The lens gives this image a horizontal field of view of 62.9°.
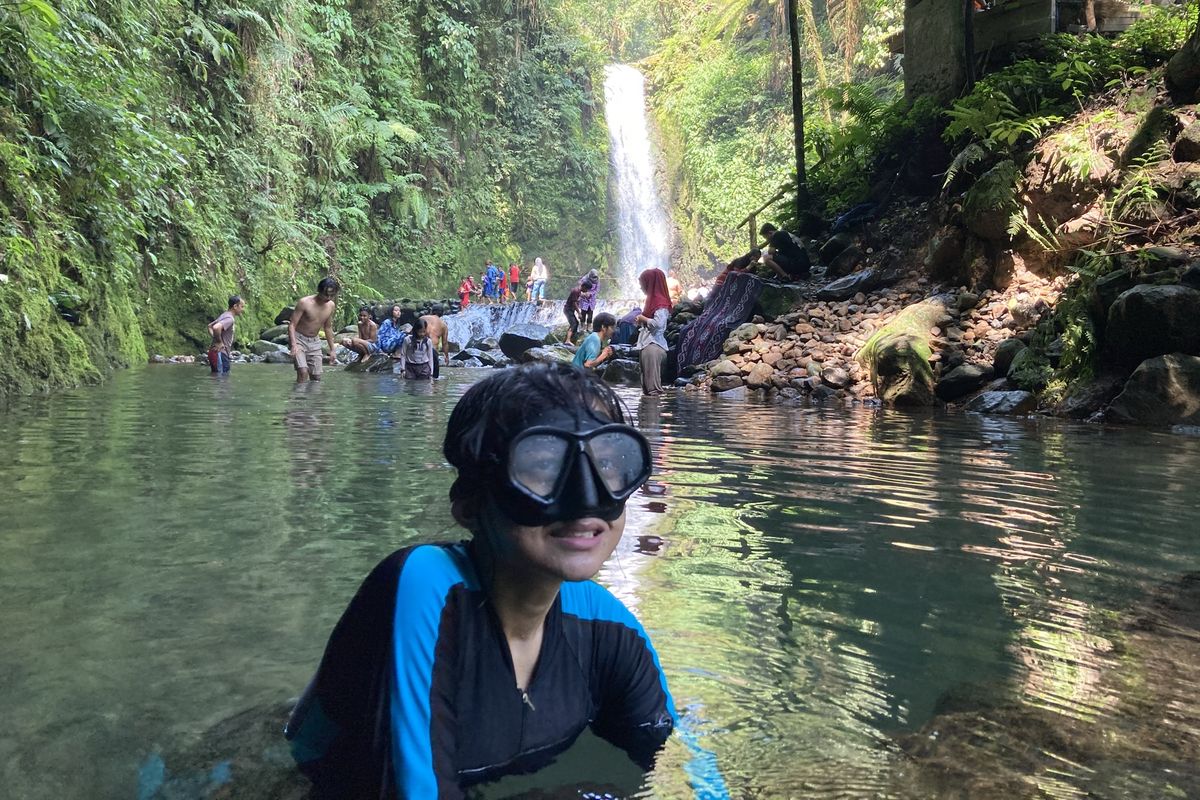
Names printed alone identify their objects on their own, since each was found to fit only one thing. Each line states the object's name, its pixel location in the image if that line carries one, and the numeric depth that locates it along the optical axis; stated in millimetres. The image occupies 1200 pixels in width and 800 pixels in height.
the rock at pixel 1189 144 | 10594
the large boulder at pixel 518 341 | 22484
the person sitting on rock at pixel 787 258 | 17703
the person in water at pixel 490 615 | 1700
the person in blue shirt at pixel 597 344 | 9523
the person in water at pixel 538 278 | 32844
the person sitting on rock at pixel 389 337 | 22891
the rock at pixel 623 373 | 17125
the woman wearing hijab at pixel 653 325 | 12453
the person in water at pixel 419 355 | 15562
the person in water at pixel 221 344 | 15789
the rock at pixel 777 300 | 16109
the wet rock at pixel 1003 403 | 10359
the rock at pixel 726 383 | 14297
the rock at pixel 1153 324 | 8703
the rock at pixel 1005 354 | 11281
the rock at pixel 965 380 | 11359
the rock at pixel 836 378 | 12996
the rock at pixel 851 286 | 15570
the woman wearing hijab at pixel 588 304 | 21798
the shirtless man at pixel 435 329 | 15812
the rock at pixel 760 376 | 14016
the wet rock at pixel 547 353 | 18575
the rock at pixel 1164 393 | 8523
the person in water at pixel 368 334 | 19325
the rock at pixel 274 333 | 24359
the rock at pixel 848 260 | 16703
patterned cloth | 16547
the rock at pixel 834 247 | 17297
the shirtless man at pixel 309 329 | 13773
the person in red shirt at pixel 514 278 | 36188
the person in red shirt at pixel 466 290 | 32500
